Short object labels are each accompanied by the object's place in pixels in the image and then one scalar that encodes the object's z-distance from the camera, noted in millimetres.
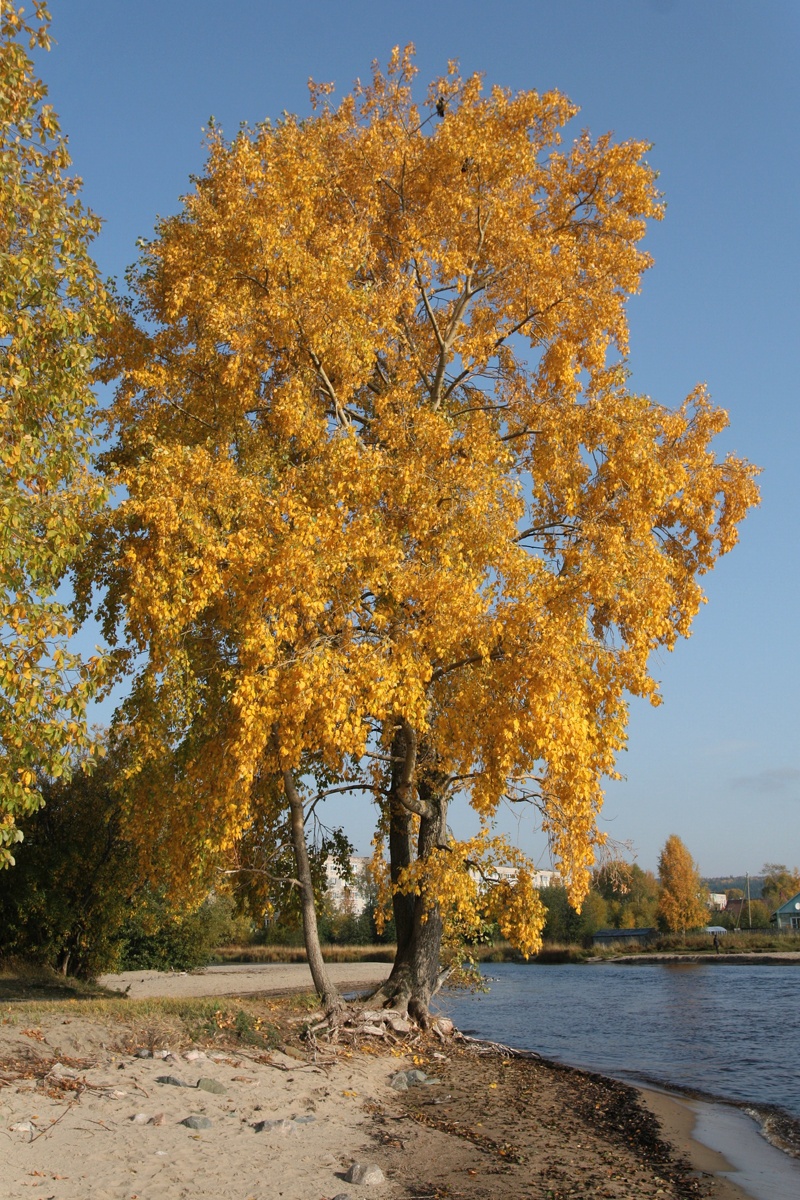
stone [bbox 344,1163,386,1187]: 6840
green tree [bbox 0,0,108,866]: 7676
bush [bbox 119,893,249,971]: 30219
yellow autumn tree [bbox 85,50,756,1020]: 10992
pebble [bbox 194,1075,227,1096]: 8859
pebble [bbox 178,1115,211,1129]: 7721
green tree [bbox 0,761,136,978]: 20516
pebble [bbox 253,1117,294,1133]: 7974
